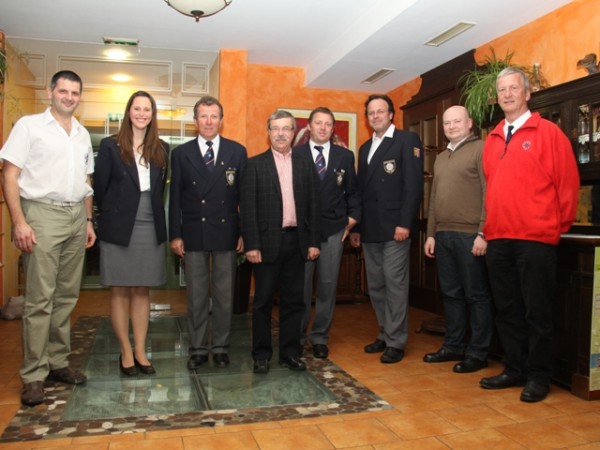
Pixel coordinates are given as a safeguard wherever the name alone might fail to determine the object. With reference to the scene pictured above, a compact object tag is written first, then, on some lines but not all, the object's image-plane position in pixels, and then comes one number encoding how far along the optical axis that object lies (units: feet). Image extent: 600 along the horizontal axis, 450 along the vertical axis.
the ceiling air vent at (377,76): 18.53
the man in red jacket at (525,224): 8.77
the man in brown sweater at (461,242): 10.40
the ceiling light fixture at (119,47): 17.69
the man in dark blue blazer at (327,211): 11.30
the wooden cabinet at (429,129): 17.06
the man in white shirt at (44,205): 8.51
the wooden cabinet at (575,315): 8.91
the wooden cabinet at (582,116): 10.90
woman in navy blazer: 9.44
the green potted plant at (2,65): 14.06
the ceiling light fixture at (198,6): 11.76
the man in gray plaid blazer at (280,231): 9.89
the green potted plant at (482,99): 12.37
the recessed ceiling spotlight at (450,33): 14.05
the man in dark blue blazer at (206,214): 10.05
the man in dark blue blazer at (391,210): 11.09
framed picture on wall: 20.45
